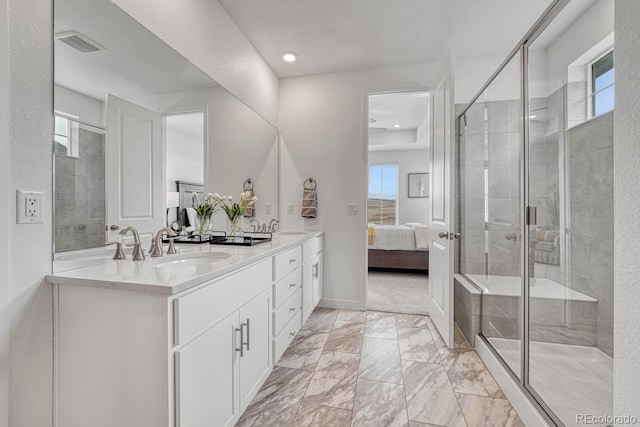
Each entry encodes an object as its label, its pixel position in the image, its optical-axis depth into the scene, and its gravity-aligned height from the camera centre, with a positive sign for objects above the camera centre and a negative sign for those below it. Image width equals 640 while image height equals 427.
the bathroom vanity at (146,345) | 0.94 -0.47
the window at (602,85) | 1.79 +0.82
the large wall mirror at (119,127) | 1.13 +0.42
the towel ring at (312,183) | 3.11 +0.31
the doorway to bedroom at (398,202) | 3.65 +0.26
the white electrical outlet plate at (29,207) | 0.97 +0.02
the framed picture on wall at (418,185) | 6.94 +0.67
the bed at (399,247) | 4.38 -0.53
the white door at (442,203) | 2.18 +0.08
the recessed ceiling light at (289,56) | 2.72 +1.49
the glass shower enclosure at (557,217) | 1.66 -0.02
